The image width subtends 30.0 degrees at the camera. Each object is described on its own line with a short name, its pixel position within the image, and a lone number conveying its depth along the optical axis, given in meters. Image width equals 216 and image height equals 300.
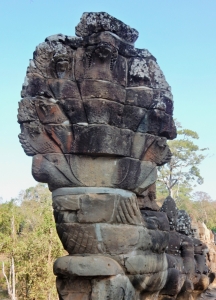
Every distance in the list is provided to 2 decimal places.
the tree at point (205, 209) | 43.03
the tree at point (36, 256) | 12.47
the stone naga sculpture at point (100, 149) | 3.10
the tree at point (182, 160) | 30.77
